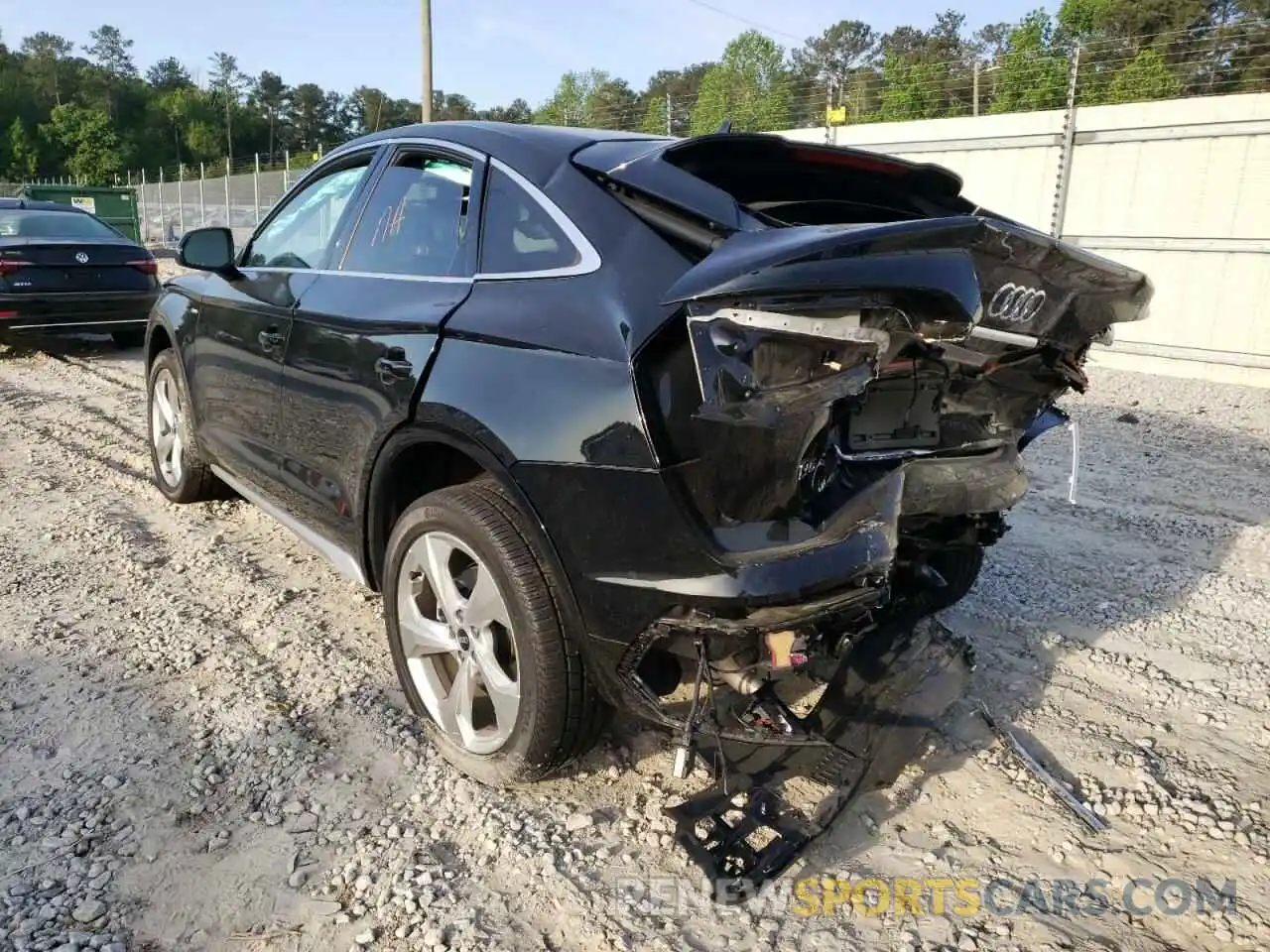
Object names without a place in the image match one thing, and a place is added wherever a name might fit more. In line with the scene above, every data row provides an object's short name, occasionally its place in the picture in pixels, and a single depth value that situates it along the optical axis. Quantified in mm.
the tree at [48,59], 97562
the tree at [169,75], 114969
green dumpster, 19531
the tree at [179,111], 94438
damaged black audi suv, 1983
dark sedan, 8664
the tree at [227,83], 104125
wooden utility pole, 17500
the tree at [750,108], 17578
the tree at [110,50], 113625
